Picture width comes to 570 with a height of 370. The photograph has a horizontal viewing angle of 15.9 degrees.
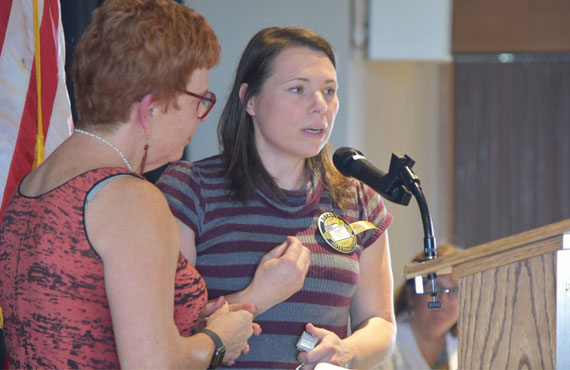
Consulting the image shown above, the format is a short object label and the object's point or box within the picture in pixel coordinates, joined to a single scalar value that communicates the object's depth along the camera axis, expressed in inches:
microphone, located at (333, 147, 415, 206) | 123.6
